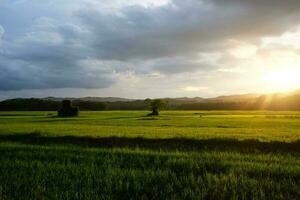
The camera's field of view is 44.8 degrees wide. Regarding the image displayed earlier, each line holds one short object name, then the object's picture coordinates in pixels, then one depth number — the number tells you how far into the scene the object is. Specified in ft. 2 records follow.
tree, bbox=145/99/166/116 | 271.00
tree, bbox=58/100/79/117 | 264.17
